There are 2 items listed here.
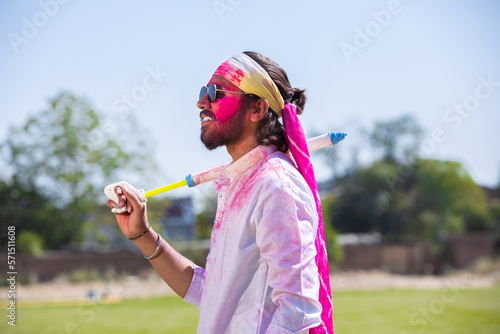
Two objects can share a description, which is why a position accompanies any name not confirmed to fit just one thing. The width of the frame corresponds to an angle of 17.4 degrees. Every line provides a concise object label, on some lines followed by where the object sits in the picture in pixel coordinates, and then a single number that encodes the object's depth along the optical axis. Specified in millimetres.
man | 3354
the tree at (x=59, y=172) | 32410
